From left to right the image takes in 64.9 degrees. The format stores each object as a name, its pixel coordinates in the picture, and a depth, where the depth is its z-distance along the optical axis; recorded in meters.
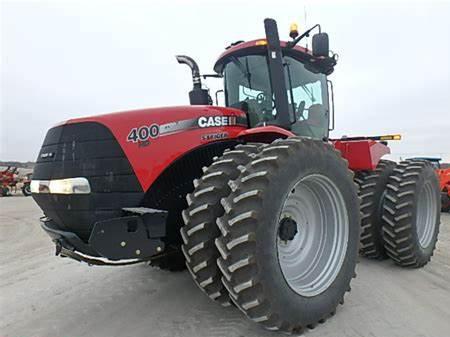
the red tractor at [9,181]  20.47
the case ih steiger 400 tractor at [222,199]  2.37
